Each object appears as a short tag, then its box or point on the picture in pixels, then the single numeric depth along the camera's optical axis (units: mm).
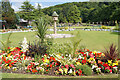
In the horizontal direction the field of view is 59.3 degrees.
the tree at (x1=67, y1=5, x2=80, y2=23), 38531
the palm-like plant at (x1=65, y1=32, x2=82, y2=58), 3805
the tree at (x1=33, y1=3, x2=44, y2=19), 31845
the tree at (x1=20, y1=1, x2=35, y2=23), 28562
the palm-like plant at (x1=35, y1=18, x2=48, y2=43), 4094
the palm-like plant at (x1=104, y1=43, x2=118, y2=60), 3562
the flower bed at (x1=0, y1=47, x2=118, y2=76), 3127
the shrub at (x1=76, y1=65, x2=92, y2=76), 3068
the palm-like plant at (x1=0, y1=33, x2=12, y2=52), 4456
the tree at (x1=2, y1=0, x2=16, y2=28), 18742
